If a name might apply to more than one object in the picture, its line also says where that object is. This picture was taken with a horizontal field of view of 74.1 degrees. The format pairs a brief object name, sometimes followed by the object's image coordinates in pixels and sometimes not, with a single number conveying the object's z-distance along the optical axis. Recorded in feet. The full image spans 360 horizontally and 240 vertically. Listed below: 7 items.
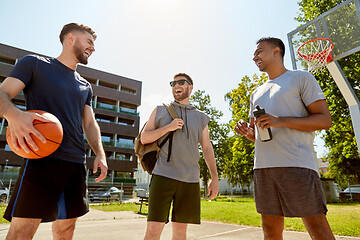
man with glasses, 8.25
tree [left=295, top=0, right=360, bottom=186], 43.80
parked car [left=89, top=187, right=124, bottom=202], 71.60
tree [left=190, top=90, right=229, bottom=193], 100.22
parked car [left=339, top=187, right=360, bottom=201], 60.08
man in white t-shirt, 6.24
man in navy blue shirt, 5.65
